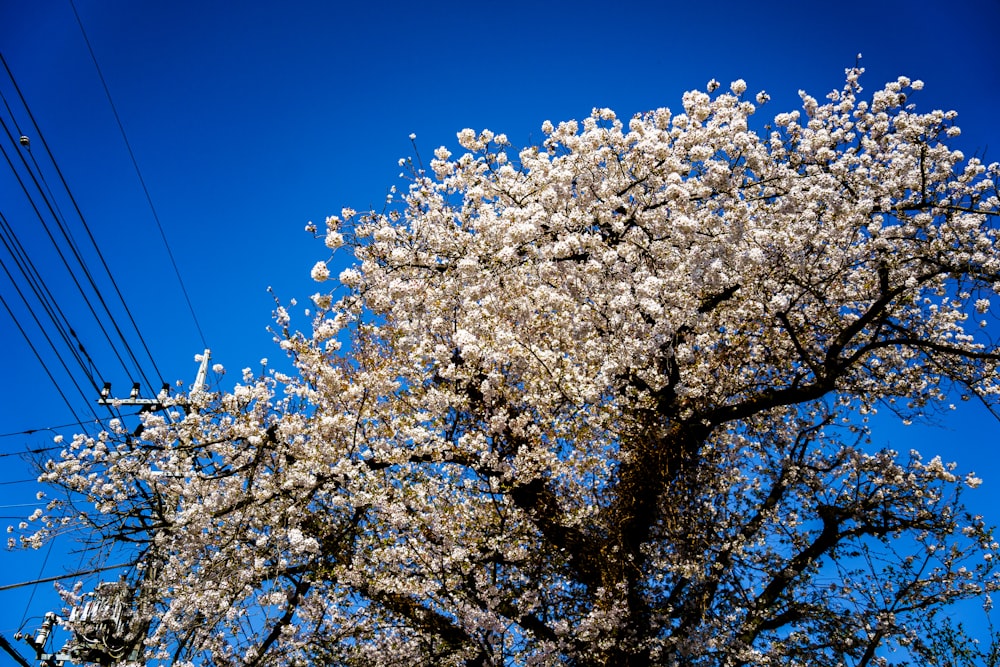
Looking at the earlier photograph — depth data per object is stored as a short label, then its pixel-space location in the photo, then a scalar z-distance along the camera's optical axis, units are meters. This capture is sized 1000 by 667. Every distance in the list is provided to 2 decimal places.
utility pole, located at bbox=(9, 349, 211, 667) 8.52
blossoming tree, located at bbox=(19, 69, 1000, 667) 7.83
